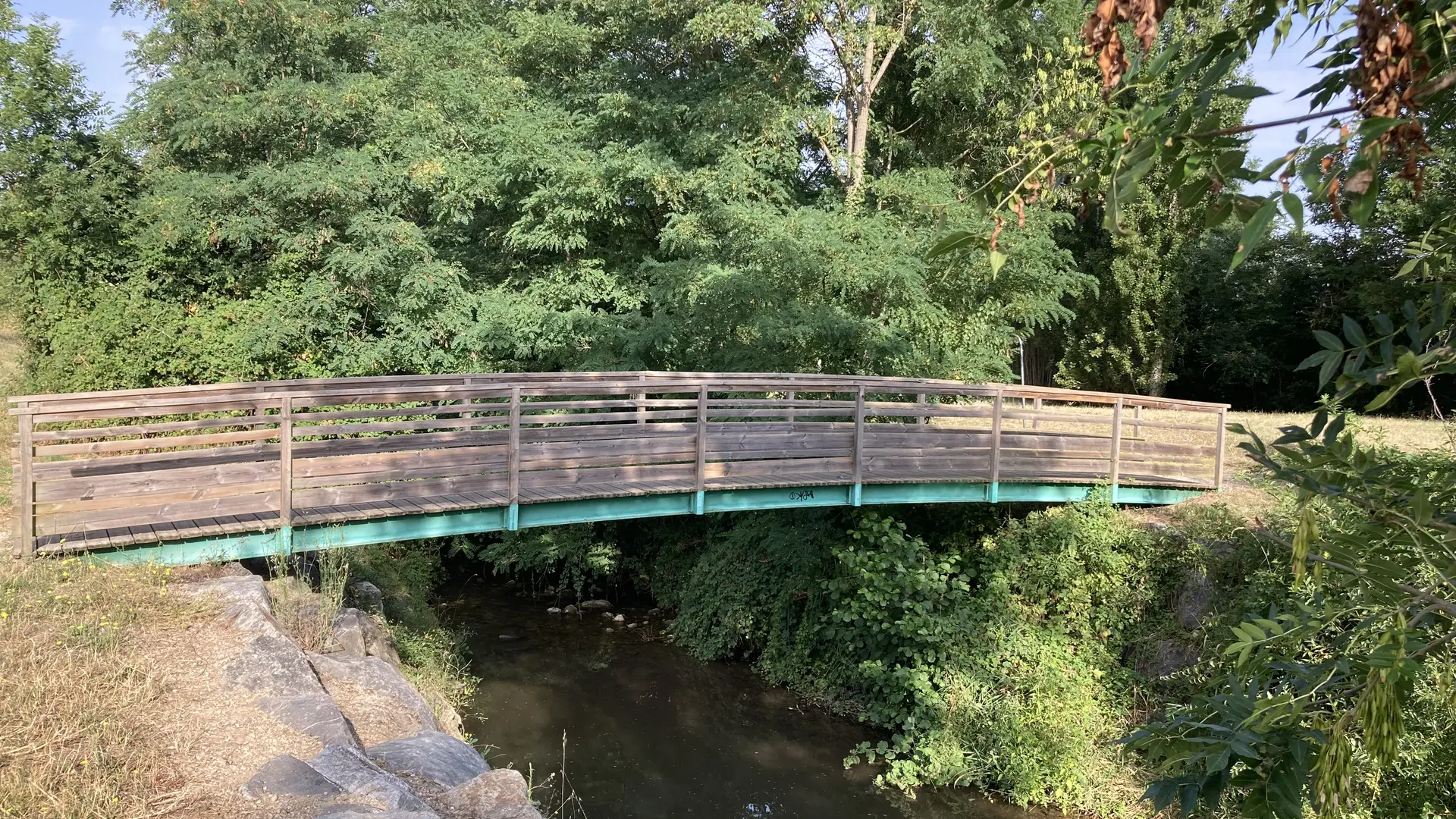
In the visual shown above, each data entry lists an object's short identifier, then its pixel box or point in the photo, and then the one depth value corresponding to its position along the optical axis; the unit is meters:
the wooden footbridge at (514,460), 6.34
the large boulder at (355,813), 3.87
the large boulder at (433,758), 5.09
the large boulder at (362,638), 7.02
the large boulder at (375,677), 6.19
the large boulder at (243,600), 5.86
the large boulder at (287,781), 4.11
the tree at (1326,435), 1.28
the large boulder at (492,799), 4.64
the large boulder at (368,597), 9.46
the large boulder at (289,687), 4.86
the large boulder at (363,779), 4.25
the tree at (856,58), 13.59
